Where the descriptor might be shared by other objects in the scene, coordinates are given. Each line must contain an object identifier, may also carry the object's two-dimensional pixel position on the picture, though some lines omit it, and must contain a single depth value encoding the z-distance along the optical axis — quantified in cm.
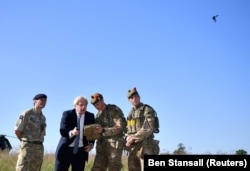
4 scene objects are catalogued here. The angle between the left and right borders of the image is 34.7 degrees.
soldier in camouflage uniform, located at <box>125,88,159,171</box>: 874
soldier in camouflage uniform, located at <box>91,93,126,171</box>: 852
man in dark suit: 811
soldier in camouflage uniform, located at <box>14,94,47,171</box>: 827
